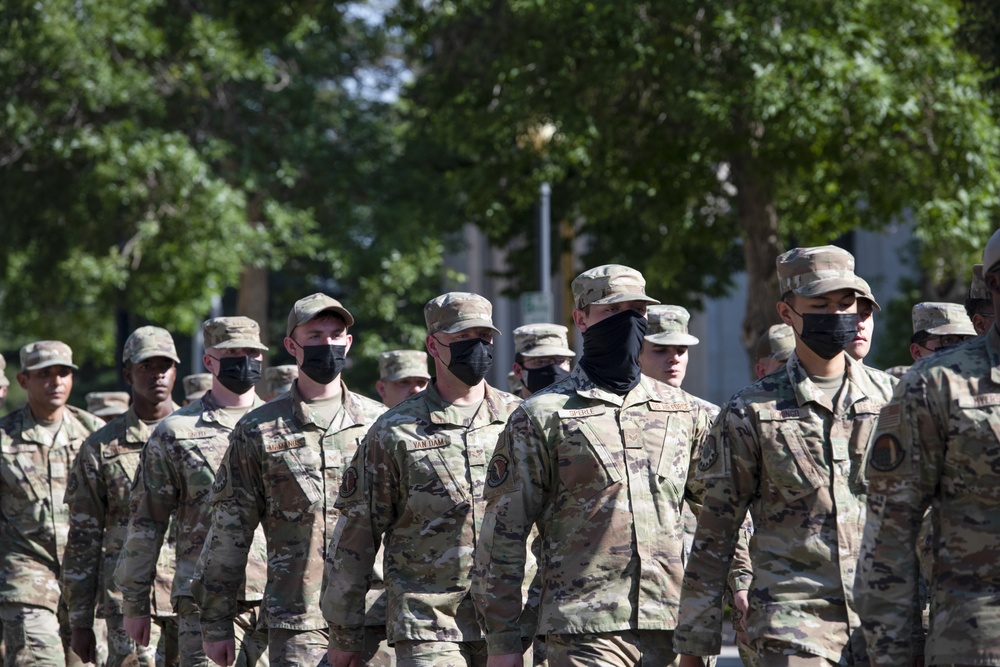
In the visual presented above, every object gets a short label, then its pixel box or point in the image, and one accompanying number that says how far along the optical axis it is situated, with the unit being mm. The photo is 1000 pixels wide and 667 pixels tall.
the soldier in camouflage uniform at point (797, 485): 11250
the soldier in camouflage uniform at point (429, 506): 13734
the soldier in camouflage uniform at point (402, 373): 22531
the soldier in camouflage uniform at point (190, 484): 16578
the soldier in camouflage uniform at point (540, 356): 19219
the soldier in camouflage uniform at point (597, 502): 12266
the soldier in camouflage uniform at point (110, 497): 19047
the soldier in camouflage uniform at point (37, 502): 20859
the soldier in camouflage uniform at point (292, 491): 15203
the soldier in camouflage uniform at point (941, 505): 9180
